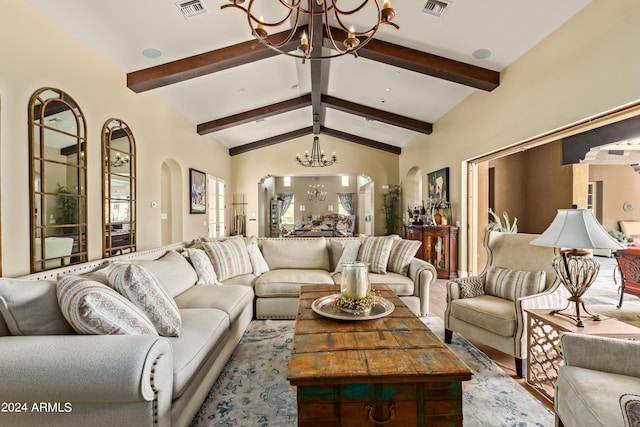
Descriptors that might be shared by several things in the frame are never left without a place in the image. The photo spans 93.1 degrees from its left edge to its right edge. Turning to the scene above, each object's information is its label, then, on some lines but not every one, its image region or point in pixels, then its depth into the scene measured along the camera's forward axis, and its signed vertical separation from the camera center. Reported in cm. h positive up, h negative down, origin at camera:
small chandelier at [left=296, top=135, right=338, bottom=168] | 719 +145
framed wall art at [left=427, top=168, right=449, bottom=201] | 576 +54
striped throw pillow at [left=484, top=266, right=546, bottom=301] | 246 -62
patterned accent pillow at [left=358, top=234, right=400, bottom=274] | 359 -50
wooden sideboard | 543 -68
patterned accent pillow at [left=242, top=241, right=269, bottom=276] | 372 -62
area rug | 177 -121
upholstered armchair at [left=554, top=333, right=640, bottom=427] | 114 -73
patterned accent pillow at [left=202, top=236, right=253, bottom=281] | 341 -54
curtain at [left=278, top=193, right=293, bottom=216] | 1381 +55
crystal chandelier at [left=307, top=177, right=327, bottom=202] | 1358 +81
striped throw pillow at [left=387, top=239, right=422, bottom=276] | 355 -53
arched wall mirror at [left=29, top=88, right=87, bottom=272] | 255 +30
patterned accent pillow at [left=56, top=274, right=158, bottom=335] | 144 -48
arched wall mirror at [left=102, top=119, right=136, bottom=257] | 347 +29
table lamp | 185 -21
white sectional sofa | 124 -70
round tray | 187 -66
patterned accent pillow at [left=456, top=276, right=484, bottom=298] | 273 -70
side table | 183 -85
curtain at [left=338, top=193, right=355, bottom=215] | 1379 +45
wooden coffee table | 127 -76
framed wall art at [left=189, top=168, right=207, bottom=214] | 586 +41
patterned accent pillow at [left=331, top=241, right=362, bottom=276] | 382 -55
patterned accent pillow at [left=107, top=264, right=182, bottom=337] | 177 -50
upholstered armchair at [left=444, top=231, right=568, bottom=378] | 223 -70
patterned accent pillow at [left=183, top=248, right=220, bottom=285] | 316 -59
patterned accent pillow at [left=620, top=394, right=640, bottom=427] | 101 -68
